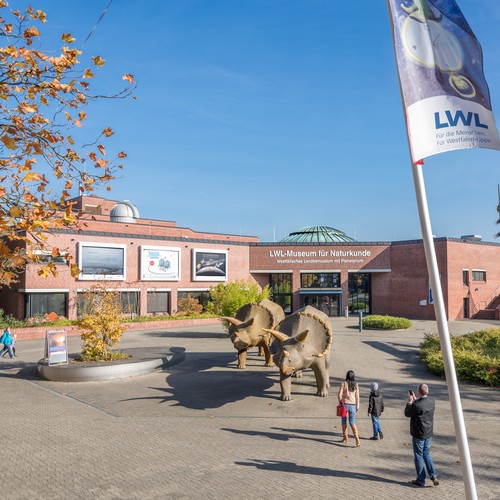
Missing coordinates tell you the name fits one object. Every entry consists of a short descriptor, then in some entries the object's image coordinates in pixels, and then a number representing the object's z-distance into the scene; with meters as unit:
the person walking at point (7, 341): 22.48
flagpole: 5.16
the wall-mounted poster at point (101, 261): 36.94
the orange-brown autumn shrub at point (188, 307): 41.34
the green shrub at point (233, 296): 28.96
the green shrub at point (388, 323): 34.19
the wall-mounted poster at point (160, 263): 40.16
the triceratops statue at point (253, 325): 18.09
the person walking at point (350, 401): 10.77
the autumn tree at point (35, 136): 5.91
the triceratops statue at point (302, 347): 13.68
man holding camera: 8.59
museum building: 37.28
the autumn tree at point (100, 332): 19.02
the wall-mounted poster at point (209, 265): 43.53
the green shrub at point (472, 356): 16.70
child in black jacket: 10.85
